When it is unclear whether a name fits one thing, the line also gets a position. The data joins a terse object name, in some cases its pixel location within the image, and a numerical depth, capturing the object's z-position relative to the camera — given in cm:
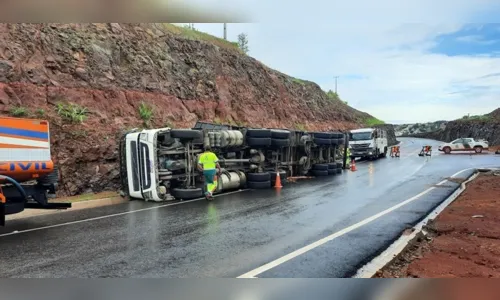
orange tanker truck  792
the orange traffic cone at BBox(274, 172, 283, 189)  1602
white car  4069
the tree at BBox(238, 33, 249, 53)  4604
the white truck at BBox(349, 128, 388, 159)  3428
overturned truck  1242
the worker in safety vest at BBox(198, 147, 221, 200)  1289
